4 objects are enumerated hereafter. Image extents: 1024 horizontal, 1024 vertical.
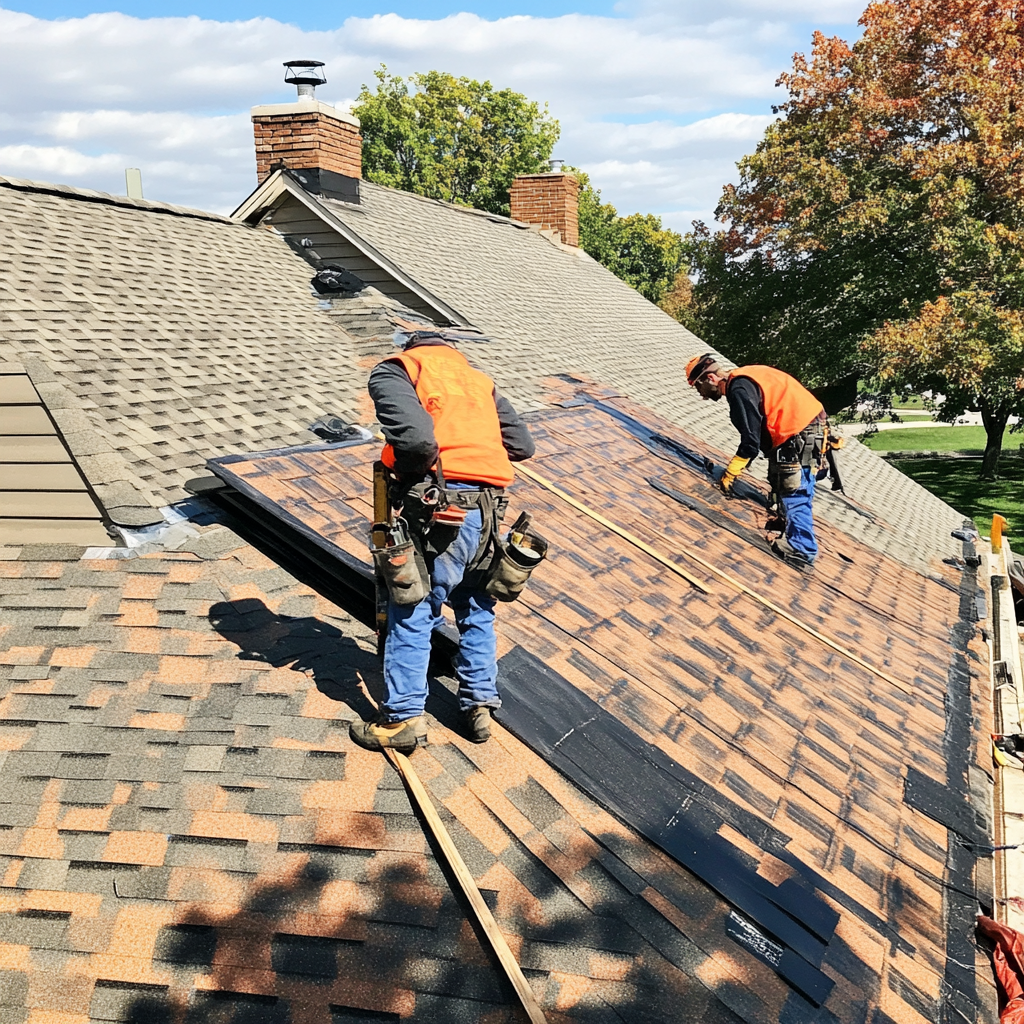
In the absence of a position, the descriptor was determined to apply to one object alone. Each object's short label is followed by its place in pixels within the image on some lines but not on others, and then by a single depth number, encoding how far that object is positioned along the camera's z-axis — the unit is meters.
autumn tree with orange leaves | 17.69
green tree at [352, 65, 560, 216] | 42.50
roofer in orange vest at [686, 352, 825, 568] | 7.09
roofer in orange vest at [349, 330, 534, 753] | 3.42
